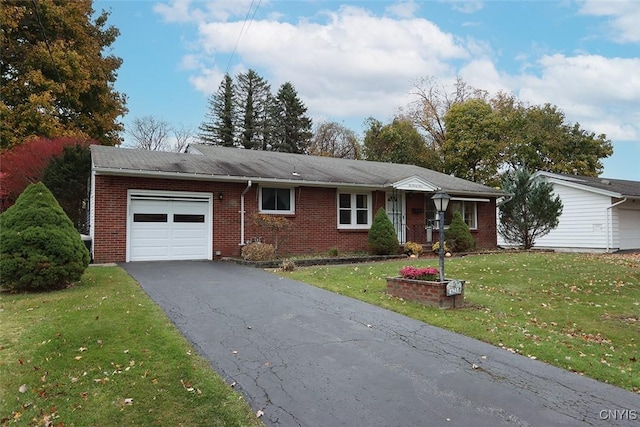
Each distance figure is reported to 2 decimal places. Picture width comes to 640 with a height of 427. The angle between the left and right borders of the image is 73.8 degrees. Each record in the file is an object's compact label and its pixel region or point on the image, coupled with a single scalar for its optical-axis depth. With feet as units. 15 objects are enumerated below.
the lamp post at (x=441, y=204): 25.11
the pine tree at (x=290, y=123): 141.79
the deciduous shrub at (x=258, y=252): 42.01
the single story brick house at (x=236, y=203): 40.60
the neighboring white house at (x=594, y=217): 67.15
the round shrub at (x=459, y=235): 54.49
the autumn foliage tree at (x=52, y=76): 64.75
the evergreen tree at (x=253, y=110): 141.59
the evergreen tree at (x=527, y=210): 55.67
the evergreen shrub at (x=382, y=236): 49.06
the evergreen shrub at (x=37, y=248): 25.93
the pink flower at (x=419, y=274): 25.09
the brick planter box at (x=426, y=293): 22.85
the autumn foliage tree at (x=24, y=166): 53.80
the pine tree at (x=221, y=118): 140.15
